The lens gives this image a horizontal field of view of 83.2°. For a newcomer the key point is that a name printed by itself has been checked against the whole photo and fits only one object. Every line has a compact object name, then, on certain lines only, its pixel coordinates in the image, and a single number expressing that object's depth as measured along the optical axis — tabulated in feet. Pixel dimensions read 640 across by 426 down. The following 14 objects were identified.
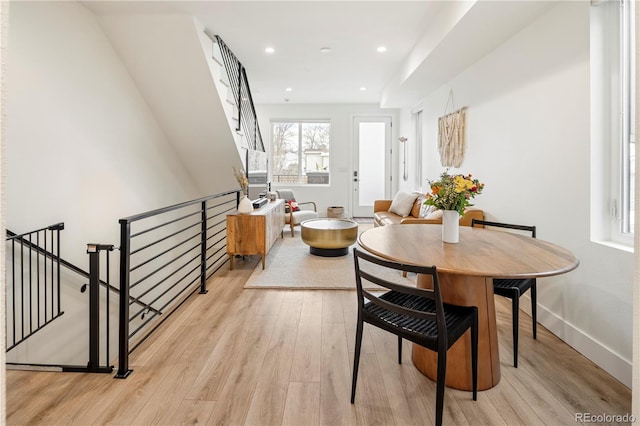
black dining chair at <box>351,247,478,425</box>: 4.89
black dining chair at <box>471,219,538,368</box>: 6.71
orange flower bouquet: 6.47
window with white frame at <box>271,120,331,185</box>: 27.09
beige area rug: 11.57
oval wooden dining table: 5.09
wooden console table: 12.92
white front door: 26.99
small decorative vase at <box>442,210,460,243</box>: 6.66
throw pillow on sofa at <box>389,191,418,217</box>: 17.78
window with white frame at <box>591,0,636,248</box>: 6.89
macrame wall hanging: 14.56
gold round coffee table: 14.65
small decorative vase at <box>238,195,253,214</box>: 13.05
